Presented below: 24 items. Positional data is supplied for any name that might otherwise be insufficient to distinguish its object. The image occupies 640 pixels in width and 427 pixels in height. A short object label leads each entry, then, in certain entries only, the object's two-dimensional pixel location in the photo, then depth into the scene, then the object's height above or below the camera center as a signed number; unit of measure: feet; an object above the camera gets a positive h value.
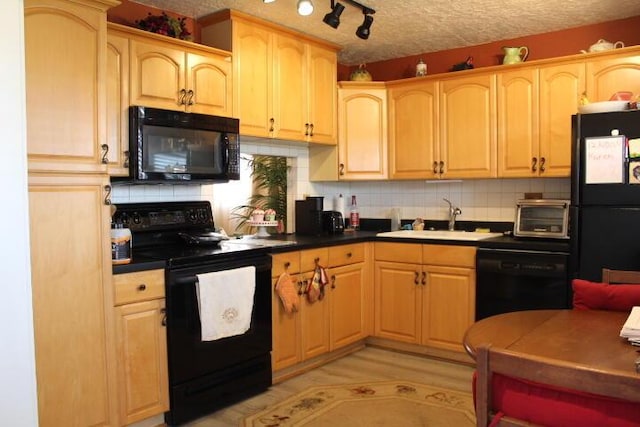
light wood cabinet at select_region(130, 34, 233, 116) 9.62 +2.31
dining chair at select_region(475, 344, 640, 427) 3.56 -1.55
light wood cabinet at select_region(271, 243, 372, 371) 11.21 -2.68
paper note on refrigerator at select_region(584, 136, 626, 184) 9.98 +0.62
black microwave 9.38 +0.93
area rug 9.36 -4.04
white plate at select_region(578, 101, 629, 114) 10.12 +1.66
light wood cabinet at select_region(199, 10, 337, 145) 11.51 +2.80
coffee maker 13.84 -0.55
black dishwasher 10.96 -1.91
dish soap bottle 15.62 -0.68
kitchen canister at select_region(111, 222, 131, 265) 8.54 -0.82
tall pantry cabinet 7.34 -0.21
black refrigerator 9.88 -0.03
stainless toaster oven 12.05 -0.62
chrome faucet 14.39 -0.60
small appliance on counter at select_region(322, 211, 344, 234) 14.21 -0.75
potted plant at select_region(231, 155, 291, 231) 14.73 +0.30
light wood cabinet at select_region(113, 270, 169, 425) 8.37 -2.43
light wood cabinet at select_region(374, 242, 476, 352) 12.30 -2.43
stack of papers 4.97 -1.33
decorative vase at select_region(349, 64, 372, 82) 14.61 +3.29
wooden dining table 4.68 -1.47
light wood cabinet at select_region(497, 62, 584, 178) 11.96 +1.74
